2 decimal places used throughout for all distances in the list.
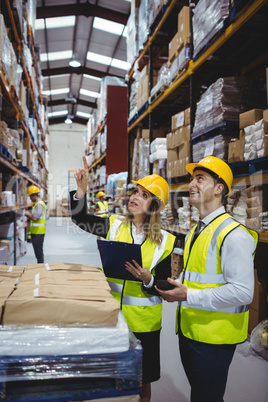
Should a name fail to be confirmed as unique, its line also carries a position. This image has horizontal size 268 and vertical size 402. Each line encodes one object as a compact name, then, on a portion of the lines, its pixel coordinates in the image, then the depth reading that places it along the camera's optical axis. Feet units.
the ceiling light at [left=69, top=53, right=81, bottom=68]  47.58
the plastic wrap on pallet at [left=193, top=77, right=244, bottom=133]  11.74
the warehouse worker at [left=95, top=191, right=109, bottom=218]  33.57
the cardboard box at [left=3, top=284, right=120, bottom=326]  3.67
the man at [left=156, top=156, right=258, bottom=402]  5.22
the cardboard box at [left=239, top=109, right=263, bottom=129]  10.11
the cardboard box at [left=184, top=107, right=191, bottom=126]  14.30
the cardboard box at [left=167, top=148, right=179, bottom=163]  15.97
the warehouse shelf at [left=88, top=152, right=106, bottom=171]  41.55
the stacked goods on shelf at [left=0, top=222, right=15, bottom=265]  19.17
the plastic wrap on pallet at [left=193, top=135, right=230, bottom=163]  11.80
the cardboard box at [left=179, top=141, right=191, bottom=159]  14.39
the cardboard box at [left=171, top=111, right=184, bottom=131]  15.01
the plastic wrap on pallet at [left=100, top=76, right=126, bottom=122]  39.63
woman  6.44
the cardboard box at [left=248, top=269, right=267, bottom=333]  10.93
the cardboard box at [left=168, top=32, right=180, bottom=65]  15.08
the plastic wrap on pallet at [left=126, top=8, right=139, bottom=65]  21.76
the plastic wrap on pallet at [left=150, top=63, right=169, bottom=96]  16.63
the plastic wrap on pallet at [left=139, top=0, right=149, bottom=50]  18.92
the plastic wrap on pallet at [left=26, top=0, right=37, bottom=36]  24.23
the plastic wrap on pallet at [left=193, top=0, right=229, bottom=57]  10.93
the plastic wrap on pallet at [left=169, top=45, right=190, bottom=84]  13.99
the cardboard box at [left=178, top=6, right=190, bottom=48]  14.12
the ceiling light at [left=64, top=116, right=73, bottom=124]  84.89
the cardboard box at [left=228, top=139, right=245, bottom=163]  10.54
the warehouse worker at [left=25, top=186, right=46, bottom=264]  22.08
